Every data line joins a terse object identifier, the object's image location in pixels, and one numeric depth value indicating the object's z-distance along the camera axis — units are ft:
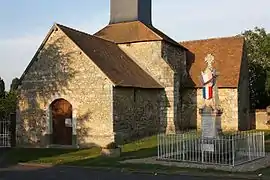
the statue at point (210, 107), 56.03
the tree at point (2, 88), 114.22
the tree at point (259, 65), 129.70
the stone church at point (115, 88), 78.69
